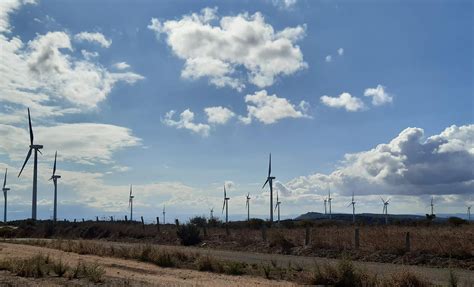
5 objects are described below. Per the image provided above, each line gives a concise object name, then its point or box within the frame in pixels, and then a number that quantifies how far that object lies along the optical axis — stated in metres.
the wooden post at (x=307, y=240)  34.01
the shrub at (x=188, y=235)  42.94
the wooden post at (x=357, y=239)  30.77
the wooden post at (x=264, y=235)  38.34
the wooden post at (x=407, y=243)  28.12
